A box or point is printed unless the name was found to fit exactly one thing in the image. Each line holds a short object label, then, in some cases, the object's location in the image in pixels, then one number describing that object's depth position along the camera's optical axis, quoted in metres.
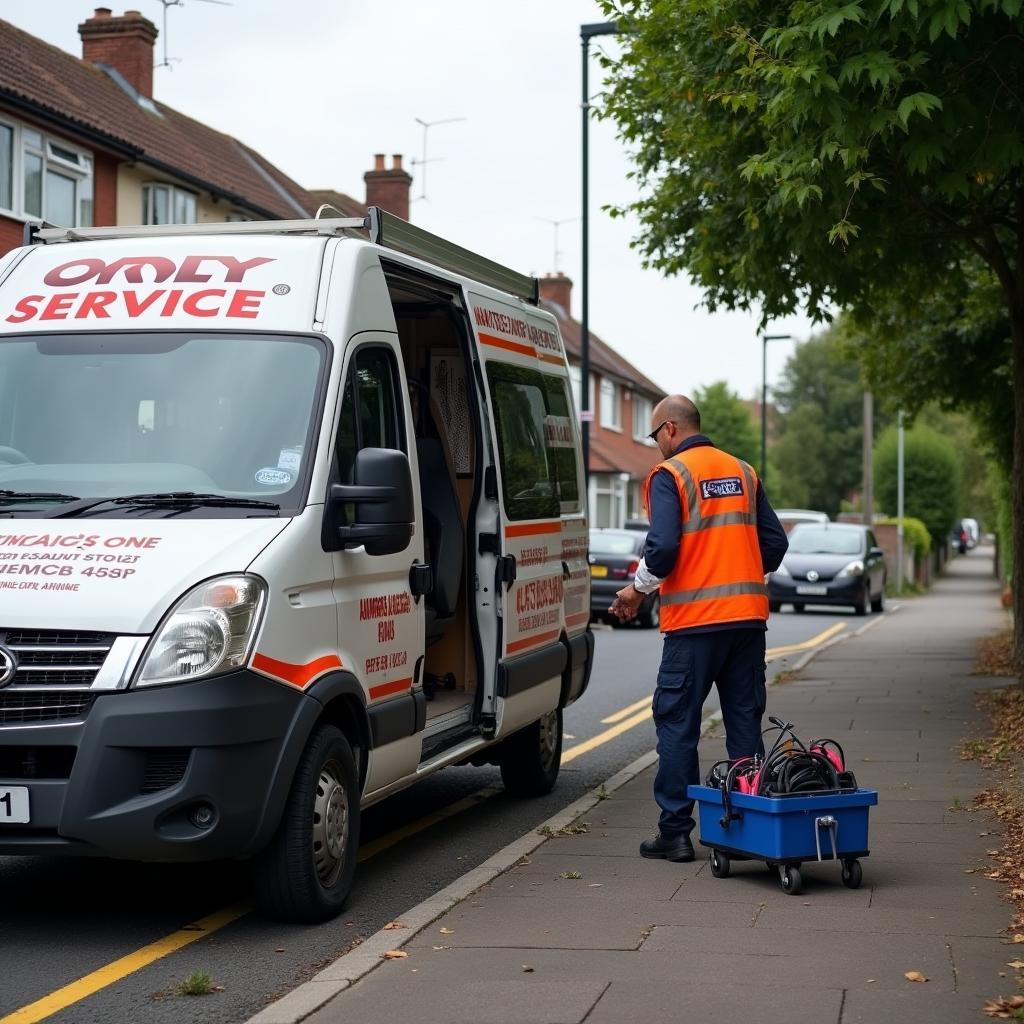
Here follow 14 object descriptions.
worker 7.16
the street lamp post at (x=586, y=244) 24.02
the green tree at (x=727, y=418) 83.56
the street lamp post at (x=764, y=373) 50.83
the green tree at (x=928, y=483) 55.16
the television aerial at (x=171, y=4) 30.45
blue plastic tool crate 6.43
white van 5.48
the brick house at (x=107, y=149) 24.55
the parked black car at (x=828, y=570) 29.61
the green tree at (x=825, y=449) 101.06
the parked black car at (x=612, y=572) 25.41
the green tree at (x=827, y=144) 9.01
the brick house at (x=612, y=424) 52.69
